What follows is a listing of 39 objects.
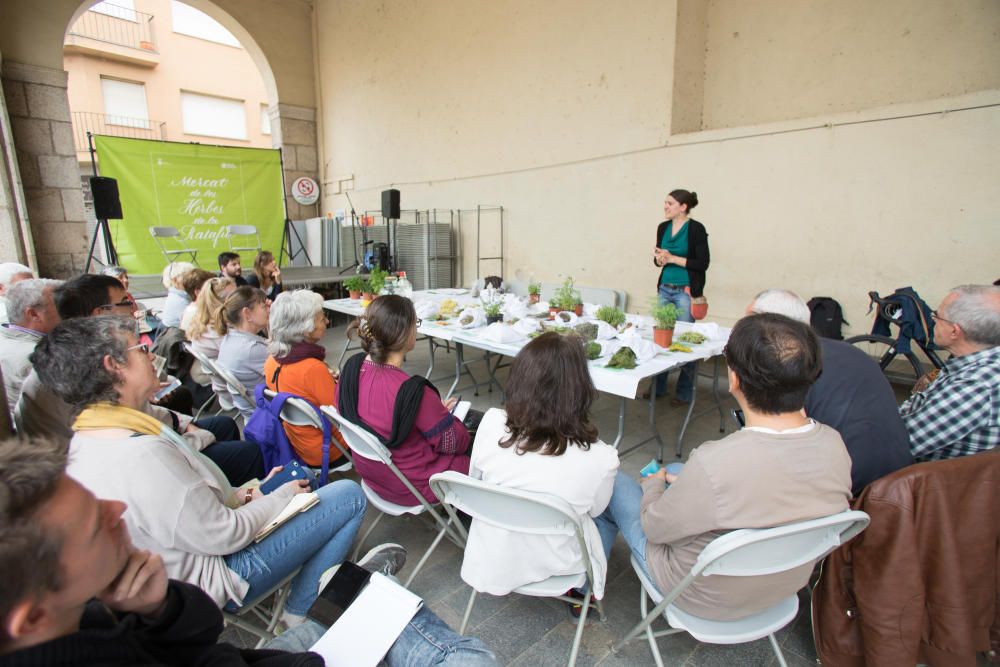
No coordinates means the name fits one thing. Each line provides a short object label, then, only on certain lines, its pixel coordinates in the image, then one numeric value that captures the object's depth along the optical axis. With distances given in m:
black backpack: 4.25
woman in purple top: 1.85
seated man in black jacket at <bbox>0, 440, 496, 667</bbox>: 0.57
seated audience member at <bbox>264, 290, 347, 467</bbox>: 2.21
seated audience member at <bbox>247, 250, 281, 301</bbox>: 5.28
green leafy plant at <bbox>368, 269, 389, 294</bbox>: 4.39
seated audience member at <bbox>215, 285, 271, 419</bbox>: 2.72
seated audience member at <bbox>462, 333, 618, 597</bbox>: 1.44
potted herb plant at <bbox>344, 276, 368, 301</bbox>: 4.67
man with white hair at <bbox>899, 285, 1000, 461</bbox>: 1.60
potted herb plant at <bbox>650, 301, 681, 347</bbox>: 2.89
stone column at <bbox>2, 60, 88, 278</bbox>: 7.09
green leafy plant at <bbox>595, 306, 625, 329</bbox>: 3.27
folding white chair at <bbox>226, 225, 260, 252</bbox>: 8.77
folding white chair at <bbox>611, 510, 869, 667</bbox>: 1.10
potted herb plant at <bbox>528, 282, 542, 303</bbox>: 4.07
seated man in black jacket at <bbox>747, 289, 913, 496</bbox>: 1.59
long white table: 2.47
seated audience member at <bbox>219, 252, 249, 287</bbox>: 5.14
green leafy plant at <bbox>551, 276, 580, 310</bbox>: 3.59
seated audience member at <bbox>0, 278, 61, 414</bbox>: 2.13
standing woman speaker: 3.95
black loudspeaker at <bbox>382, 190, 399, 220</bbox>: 7.67
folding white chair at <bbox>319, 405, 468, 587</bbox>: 1.67
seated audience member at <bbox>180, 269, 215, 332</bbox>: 3.93
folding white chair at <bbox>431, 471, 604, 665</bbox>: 1.24
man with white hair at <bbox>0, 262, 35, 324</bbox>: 3.26
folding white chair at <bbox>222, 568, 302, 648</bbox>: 1.43
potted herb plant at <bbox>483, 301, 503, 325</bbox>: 3.56
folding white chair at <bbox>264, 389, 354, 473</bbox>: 1.99
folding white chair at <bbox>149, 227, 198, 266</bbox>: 7.77
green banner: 7.77
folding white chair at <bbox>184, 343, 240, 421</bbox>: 2.74
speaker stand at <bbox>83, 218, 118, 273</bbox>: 6.82
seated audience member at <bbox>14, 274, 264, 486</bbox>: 1.88
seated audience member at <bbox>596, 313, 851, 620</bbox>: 1.20
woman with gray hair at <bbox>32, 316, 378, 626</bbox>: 1.21
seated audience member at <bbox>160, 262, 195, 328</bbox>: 3.93
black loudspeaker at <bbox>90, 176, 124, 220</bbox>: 6.30
